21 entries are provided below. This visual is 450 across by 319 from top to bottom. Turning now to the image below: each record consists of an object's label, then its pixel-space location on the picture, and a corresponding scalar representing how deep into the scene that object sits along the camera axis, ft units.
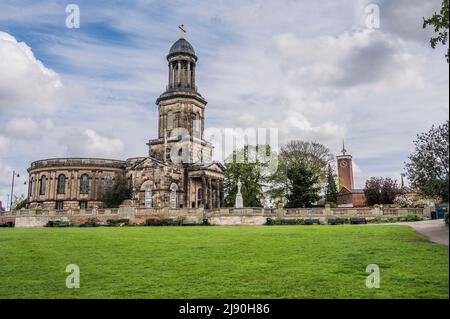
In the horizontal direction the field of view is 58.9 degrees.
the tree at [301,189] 159.22
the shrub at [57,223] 128.53
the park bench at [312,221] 114.59
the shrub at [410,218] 106.83
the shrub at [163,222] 122.11
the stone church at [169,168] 192.54
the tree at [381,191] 164.66
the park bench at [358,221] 108.68
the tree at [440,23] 40.17
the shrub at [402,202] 139.01
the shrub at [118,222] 129.04
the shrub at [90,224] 126.41
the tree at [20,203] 257.65
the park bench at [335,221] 109.73
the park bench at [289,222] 116.37
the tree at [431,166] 71.97
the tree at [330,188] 217.56
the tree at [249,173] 211.41
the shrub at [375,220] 110.42
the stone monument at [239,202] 135.13
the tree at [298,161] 207.31
